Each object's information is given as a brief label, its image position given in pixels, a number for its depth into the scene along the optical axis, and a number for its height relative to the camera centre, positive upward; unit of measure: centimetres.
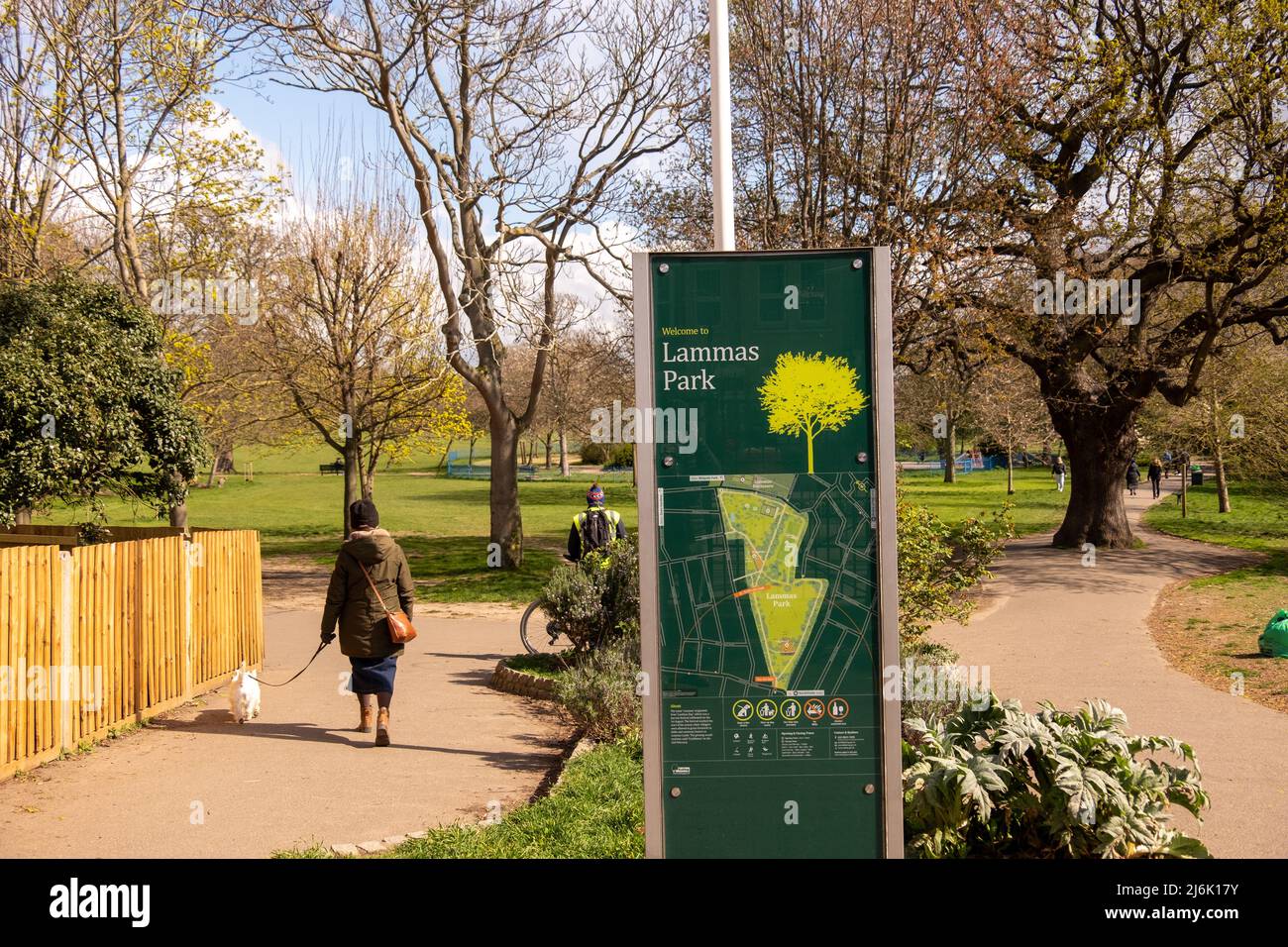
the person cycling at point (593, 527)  1220 -72
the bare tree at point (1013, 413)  3384 +178
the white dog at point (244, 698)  993 -211
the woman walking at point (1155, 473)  4728 -68
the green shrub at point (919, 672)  792 -169
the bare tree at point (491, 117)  2147 +745
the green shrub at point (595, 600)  1067 -135
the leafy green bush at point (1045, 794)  494 -157
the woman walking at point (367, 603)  902 -115
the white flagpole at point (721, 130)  586 +189
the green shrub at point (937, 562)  894 -85
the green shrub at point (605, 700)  904 -200
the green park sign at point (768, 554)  466 -40
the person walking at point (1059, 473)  5353 -67
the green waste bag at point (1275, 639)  1255 -213
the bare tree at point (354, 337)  2520 +311
